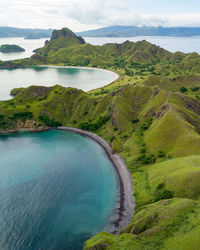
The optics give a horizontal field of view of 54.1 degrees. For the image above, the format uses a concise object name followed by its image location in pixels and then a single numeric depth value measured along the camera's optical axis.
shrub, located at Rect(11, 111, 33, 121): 152.25
